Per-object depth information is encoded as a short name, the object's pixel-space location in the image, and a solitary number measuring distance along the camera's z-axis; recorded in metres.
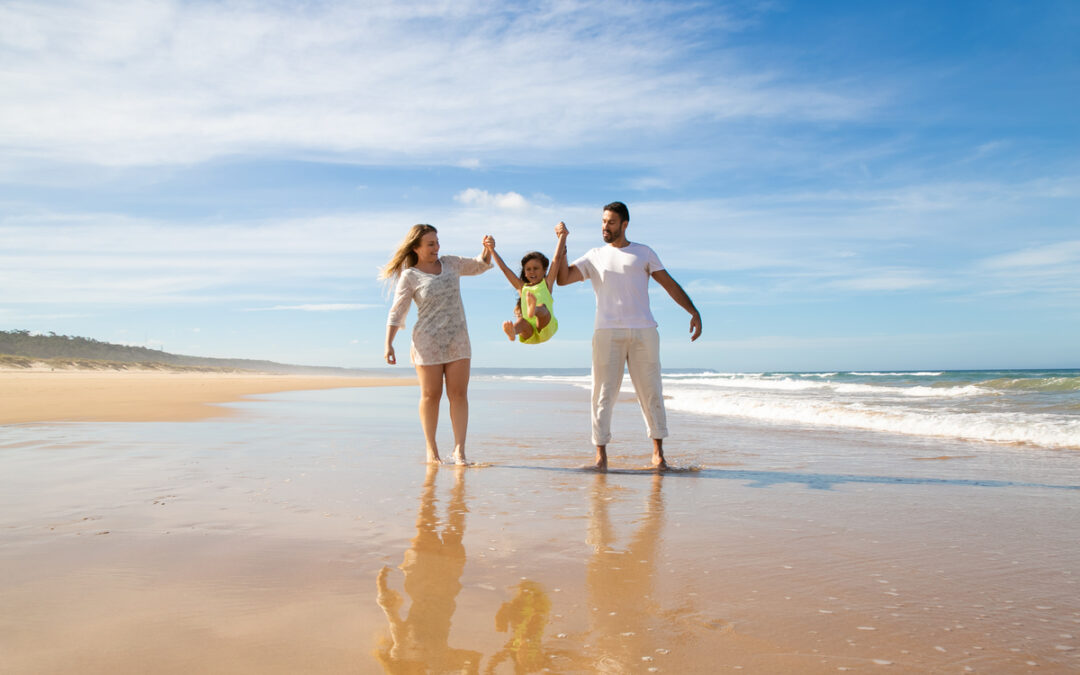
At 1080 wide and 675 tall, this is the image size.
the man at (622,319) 5.36
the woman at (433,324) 5.68
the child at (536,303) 5.23
